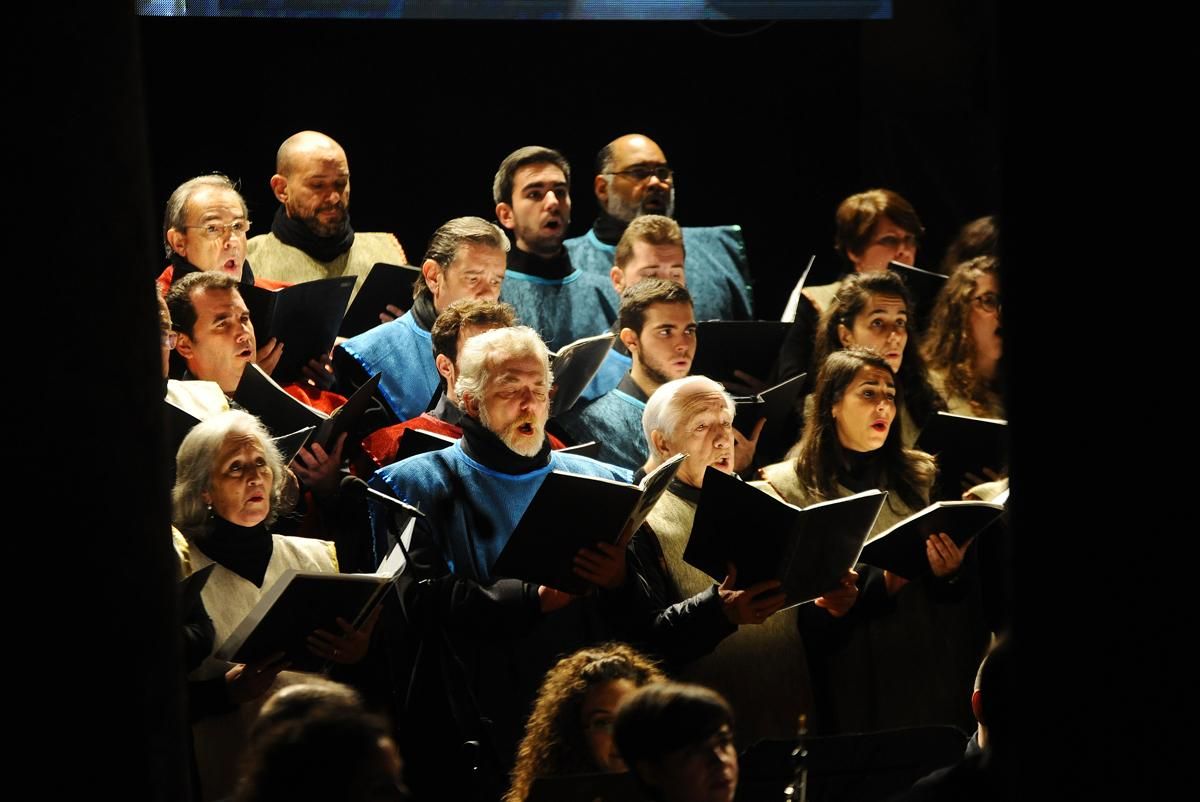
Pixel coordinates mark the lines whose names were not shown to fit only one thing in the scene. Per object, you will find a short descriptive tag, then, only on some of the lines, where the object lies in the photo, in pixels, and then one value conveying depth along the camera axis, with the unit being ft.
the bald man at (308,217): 41.73
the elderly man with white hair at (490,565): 28.99
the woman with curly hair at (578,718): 26.07
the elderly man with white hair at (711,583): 32.17
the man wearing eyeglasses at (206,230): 38.37
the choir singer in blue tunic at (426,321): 38.01
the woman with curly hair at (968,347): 40.78
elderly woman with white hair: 29.63
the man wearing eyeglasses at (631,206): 45.98
